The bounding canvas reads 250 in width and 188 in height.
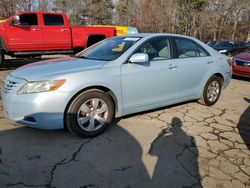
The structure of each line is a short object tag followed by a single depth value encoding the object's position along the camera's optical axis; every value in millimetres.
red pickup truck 7177
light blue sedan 2654
